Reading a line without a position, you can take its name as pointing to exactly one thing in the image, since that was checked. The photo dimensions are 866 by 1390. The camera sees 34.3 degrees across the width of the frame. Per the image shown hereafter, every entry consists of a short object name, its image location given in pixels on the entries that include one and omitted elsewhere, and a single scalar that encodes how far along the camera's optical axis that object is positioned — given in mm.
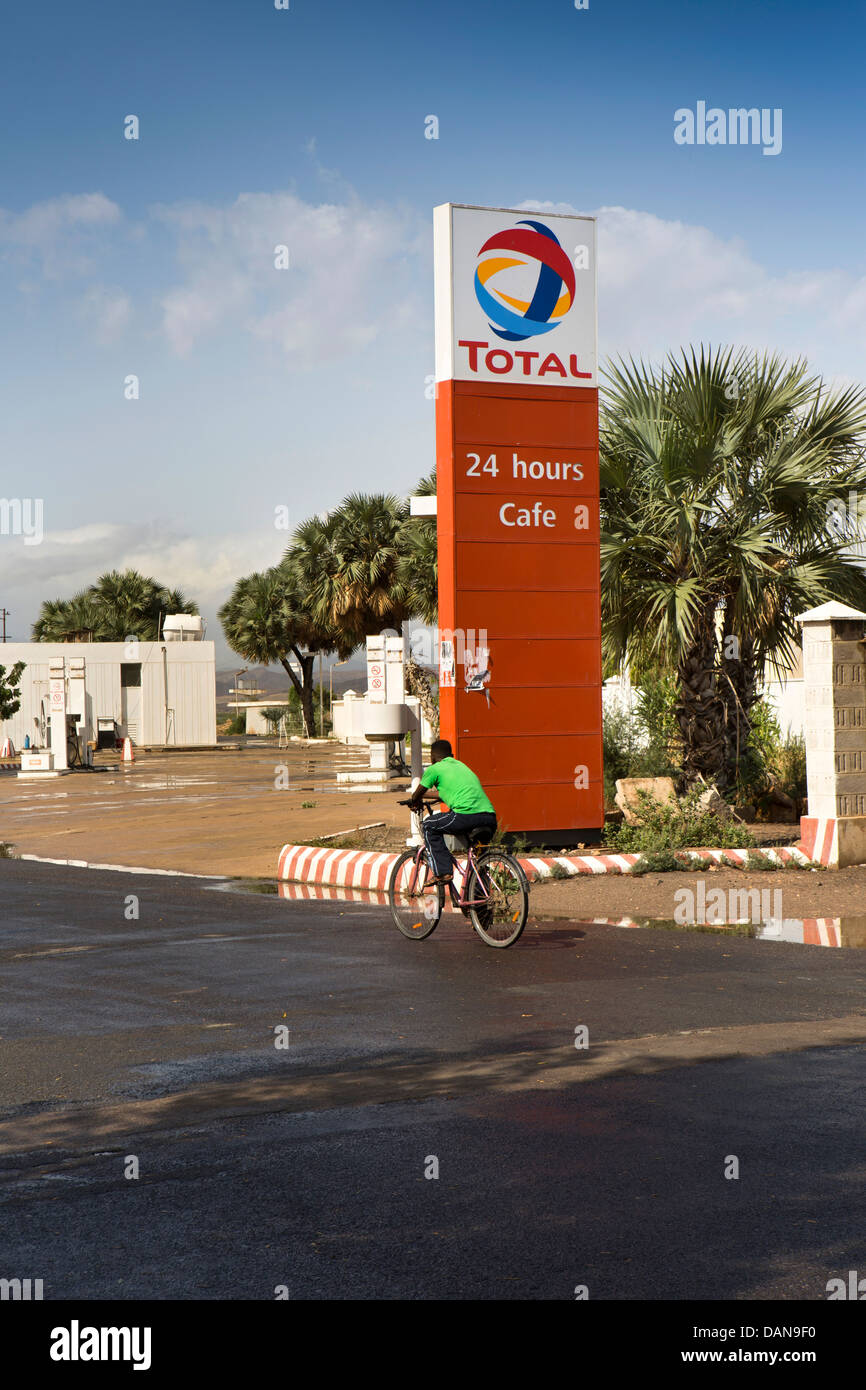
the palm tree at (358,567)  53312
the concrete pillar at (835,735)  15797
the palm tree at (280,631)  63938
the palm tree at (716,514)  18188
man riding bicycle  11977
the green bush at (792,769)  22016
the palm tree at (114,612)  75500
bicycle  11531
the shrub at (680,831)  16453
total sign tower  16859
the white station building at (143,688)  62500
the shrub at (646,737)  21219
